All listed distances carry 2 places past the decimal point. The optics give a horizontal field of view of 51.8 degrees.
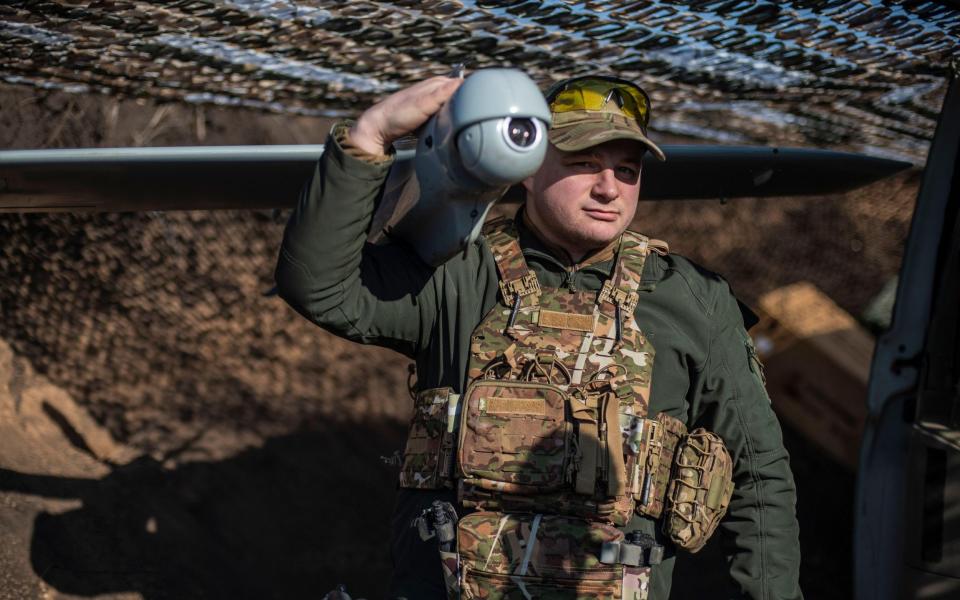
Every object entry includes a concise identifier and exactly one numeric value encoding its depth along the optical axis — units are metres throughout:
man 2.48
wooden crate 5.78
